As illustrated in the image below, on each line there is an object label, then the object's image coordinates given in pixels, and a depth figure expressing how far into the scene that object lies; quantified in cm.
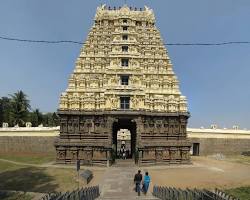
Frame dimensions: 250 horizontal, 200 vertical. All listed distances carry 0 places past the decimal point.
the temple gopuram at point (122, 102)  2389
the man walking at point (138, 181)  1417
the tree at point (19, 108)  4367
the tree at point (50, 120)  5683
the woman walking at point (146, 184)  1474
